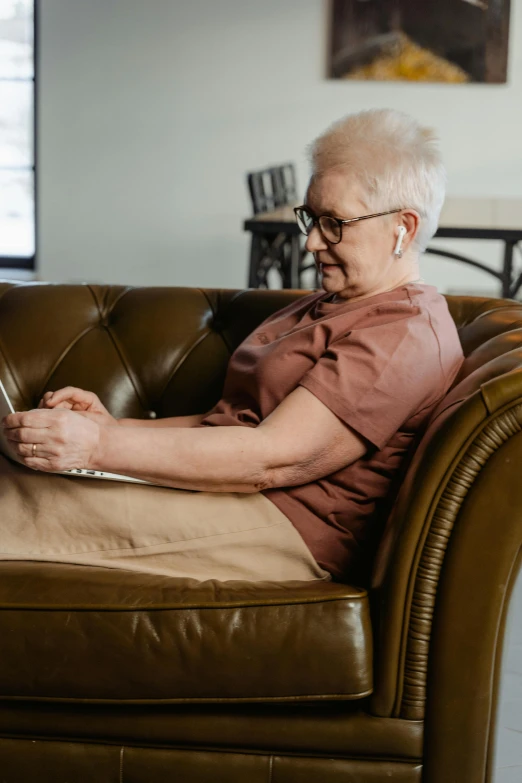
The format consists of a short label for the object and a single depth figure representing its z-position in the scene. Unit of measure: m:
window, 6.18
